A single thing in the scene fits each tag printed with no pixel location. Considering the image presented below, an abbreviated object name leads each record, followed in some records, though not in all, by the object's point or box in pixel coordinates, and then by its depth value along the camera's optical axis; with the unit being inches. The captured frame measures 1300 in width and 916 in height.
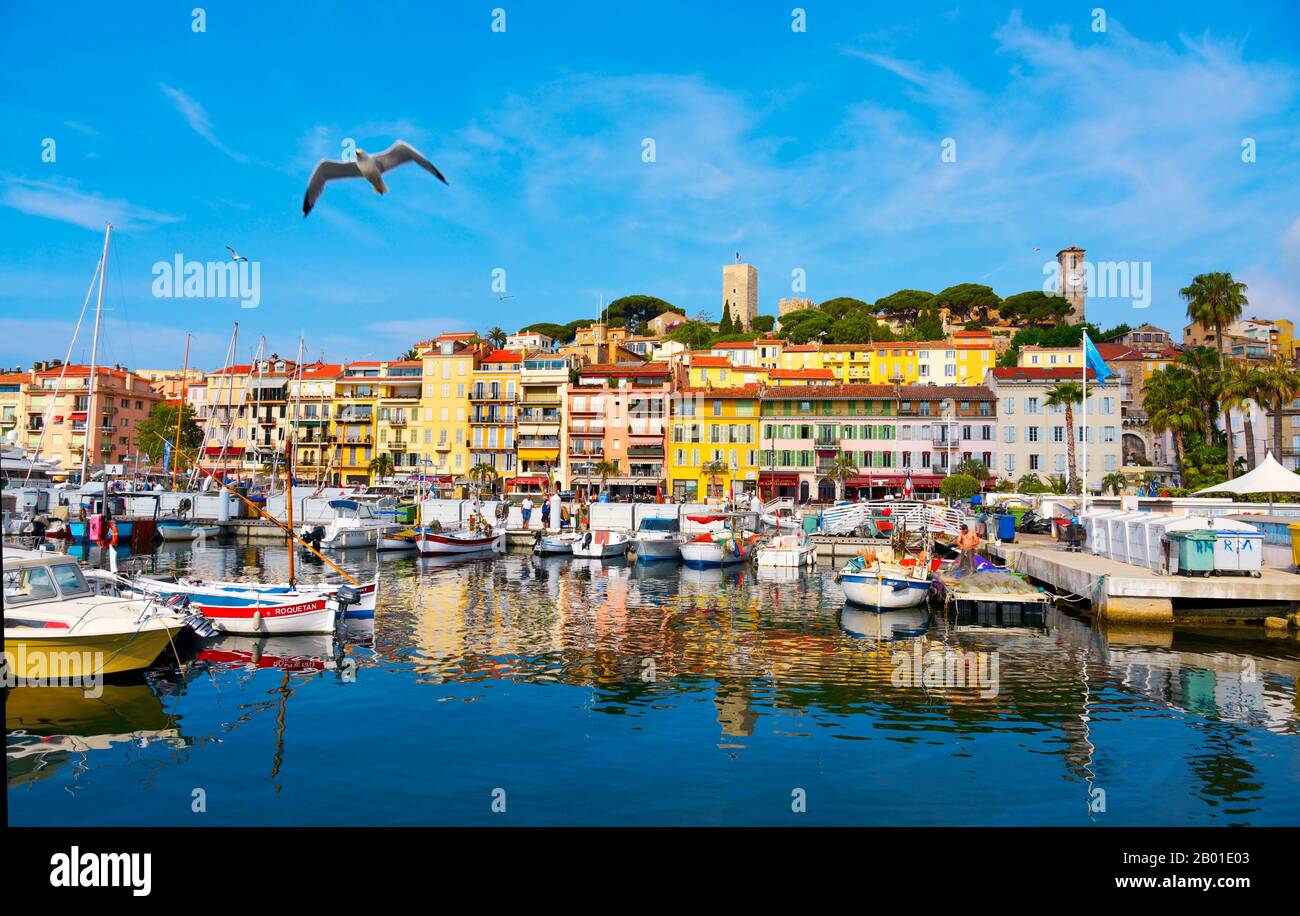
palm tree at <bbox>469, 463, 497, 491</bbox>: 3418.1
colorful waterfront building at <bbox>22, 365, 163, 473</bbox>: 3801.7
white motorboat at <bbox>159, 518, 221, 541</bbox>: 2330.6
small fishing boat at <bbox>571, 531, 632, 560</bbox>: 1993.1
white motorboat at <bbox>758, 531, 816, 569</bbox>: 1807.3
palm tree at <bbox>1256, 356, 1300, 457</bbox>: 2106.3
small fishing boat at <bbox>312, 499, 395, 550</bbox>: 2188.7
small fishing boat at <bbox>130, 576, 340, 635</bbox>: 954.7
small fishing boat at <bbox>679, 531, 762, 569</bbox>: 1838.1
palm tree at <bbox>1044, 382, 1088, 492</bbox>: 2495.1
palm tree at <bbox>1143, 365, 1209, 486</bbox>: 2556.6
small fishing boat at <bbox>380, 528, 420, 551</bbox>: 2057.1
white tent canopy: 1238.9
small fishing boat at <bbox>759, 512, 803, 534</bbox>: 2309.7
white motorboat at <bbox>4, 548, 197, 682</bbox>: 721.6
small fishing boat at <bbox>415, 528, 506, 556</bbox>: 1943.9
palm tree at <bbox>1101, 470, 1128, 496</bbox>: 2632.9
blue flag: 1651.0
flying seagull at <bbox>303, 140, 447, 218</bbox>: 570.6
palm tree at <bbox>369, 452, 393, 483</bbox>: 3523.6
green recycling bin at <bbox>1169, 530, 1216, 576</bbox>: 1039.0
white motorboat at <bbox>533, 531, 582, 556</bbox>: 2028.3
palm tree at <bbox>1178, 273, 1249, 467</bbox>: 2313.0
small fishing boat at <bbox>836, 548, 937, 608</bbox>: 1171.9
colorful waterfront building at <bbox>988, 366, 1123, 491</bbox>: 3078.2
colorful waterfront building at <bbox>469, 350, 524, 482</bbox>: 3585.1
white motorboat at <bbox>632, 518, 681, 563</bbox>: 1943.9
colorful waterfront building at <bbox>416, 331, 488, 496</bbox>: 3619.6
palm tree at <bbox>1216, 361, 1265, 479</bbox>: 2132.1
